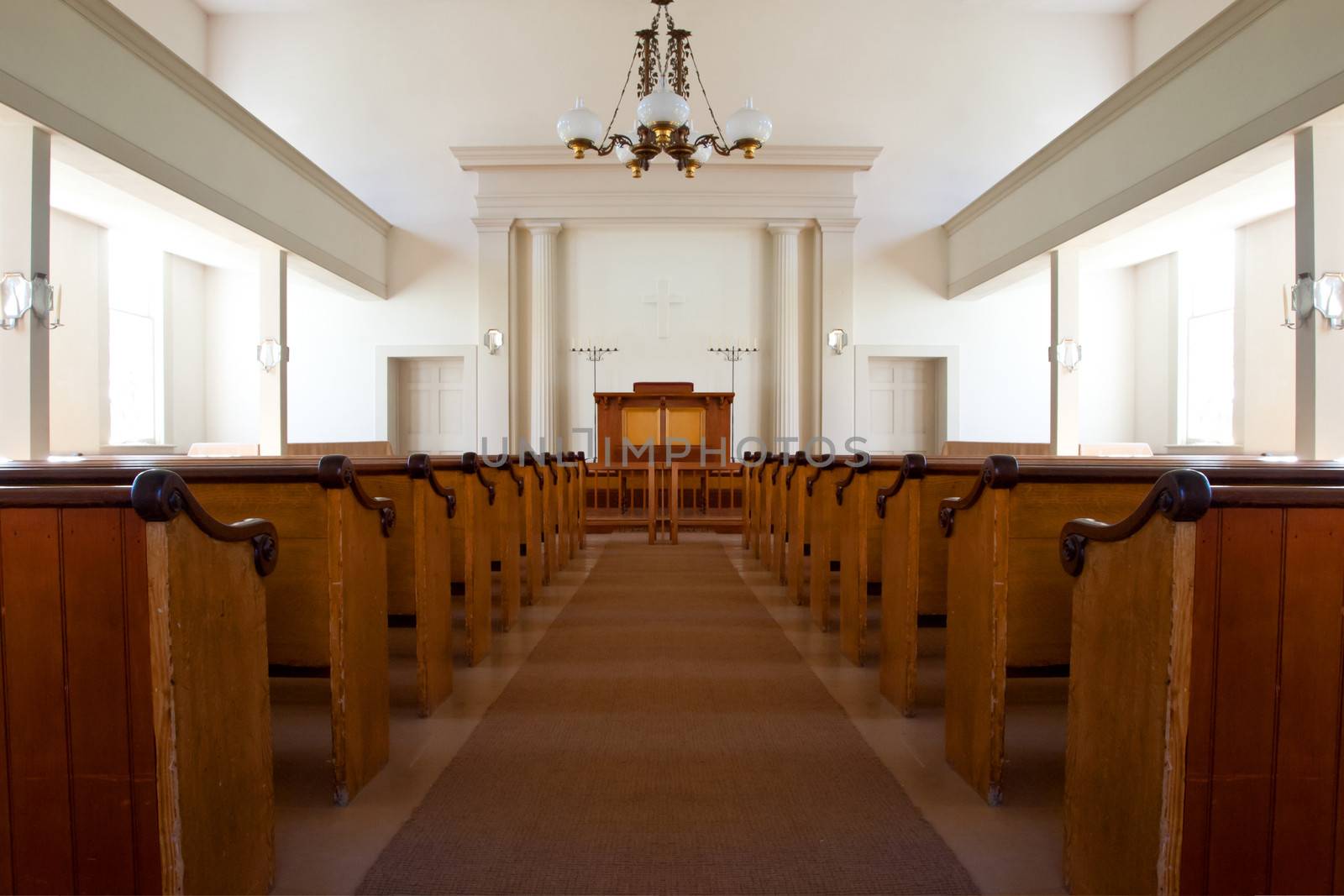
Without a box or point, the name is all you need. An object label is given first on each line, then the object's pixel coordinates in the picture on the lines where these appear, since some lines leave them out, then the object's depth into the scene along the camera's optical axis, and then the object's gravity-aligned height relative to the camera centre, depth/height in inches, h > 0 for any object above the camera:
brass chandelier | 201.3 +83.2
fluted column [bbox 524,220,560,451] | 370.6 +47.9
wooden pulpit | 344.2 +5.8
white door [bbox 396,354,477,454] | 394.9 +15.3
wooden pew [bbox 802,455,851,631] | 143.0 -19.0
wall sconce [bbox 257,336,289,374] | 304.8 +32.7
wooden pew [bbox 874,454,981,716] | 95.9 -16.4
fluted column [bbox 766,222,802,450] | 371.2 +53.9
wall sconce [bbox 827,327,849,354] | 366.3 +45.4
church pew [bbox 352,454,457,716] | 97.2 -16.4
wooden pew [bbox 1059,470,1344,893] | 46.7 -16.1
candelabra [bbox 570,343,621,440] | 396.2 +43.3
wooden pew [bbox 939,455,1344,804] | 72.2 -14.2
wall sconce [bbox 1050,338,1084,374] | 302.0 +32.0
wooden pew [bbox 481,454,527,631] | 144.6 -18.3
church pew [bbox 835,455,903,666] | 115.7 -17.1
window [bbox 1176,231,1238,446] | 368.5 +46.2
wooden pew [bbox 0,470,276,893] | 46.5 -15.4
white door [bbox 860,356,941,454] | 393.7 +17.2
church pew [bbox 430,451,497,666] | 119.5 -17.0
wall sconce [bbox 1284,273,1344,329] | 174.9 +31.3
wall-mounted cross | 392.8 +67.8
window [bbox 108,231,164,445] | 370.9 +46.6
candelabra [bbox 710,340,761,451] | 394.3 +42.1
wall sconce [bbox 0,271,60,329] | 174.9 +31.7
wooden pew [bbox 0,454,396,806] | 72.9 -14.3
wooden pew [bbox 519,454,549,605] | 167.5 -20.0
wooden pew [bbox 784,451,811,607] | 167.3 -19.9
